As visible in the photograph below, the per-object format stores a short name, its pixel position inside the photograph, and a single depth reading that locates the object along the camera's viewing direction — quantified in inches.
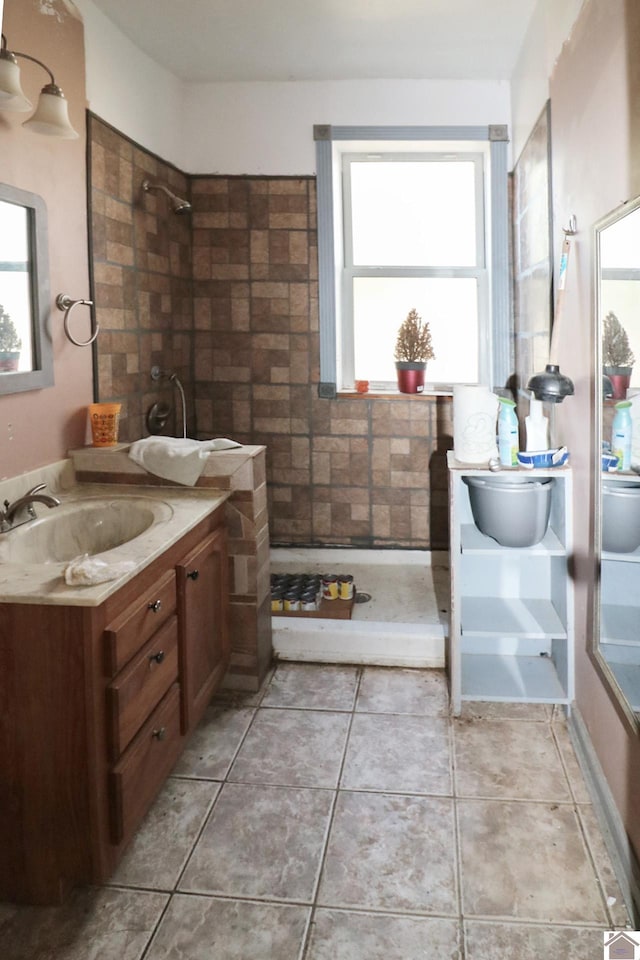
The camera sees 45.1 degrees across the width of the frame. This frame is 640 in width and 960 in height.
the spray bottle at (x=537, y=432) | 104.7
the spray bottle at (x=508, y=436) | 105.3
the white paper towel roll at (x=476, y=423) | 107.2
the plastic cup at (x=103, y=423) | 115.3
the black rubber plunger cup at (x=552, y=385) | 96.0
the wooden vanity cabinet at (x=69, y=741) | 68.6
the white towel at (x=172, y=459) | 108.3
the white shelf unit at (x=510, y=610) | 104.6
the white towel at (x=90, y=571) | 69.9
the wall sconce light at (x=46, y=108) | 86.3
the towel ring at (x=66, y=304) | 108.7
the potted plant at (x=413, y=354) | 159.6
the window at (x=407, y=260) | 159.8
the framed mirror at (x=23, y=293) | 94.7
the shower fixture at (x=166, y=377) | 144.6
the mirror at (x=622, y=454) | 70.5
